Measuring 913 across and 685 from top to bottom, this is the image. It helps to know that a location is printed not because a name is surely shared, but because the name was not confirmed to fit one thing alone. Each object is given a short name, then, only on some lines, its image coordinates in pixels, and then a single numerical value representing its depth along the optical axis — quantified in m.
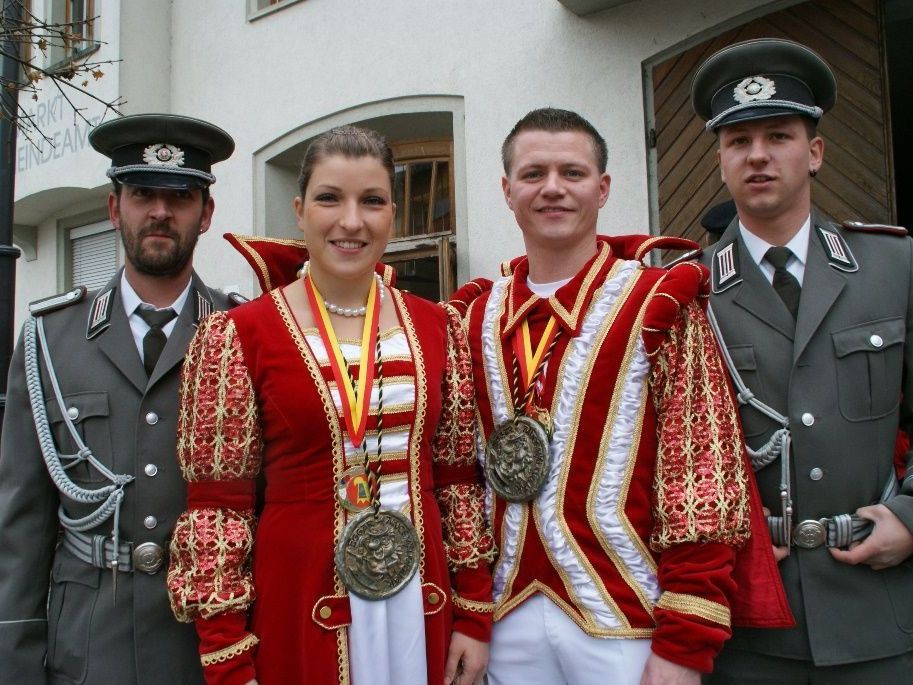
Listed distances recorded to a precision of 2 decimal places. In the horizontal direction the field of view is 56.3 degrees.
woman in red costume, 1.99
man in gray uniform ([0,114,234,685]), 2.22
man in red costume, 2.00
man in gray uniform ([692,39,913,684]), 2.15
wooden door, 4.53
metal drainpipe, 3.30
